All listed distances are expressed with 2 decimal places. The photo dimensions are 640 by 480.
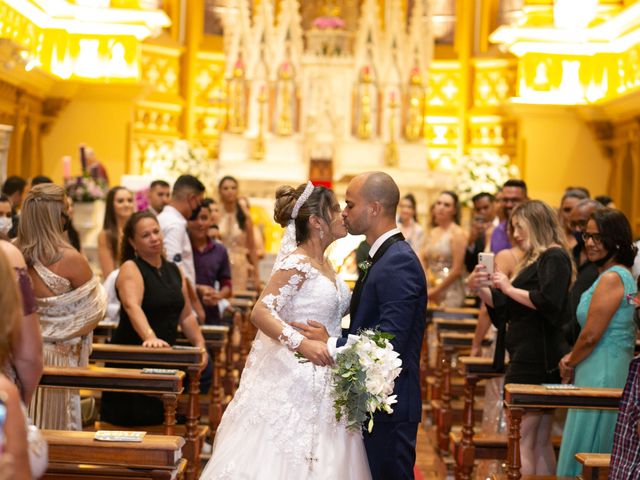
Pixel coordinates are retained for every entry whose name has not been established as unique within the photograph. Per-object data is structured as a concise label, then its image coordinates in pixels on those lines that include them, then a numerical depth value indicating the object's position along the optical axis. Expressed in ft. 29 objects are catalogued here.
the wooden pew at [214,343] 24.02
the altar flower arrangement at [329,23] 56.54
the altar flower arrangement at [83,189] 37.81
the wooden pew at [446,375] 25.73
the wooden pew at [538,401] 16.80
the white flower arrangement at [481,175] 50.57
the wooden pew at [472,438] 20.48
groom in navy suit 13.99
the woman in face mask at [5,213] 22.36
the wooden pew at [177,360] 19.63
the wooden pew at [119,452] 14.92
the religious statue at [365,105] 56.34
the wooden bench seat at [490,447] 20.43
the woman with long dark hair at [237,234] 34.30
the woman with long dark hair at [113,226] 26.30
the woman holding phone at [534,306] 19.20
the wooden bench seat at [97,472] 15.70
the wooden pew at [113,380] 17.43
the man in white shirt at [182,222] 24.73
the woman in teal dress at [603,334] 17.71
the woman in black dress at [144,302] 20.18
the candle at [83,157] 37.55
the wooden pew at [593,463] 14.65
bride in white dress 14.90
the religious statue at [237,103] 56.18
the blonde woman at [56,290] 17.38
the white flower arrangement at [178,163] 52.44
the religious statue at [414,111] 56.54
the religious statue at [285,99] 56.54
